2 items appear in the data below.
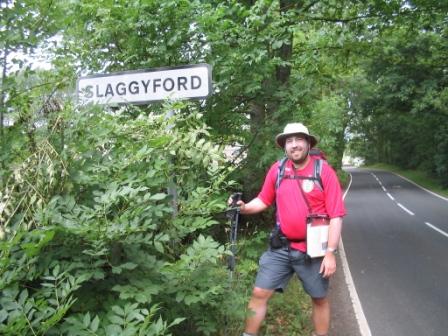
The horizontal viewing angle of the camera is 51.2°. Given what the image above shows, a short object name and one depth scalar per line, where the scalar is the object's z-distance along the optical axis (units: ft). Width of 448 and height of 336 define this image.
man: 11.57
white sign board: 10.85
